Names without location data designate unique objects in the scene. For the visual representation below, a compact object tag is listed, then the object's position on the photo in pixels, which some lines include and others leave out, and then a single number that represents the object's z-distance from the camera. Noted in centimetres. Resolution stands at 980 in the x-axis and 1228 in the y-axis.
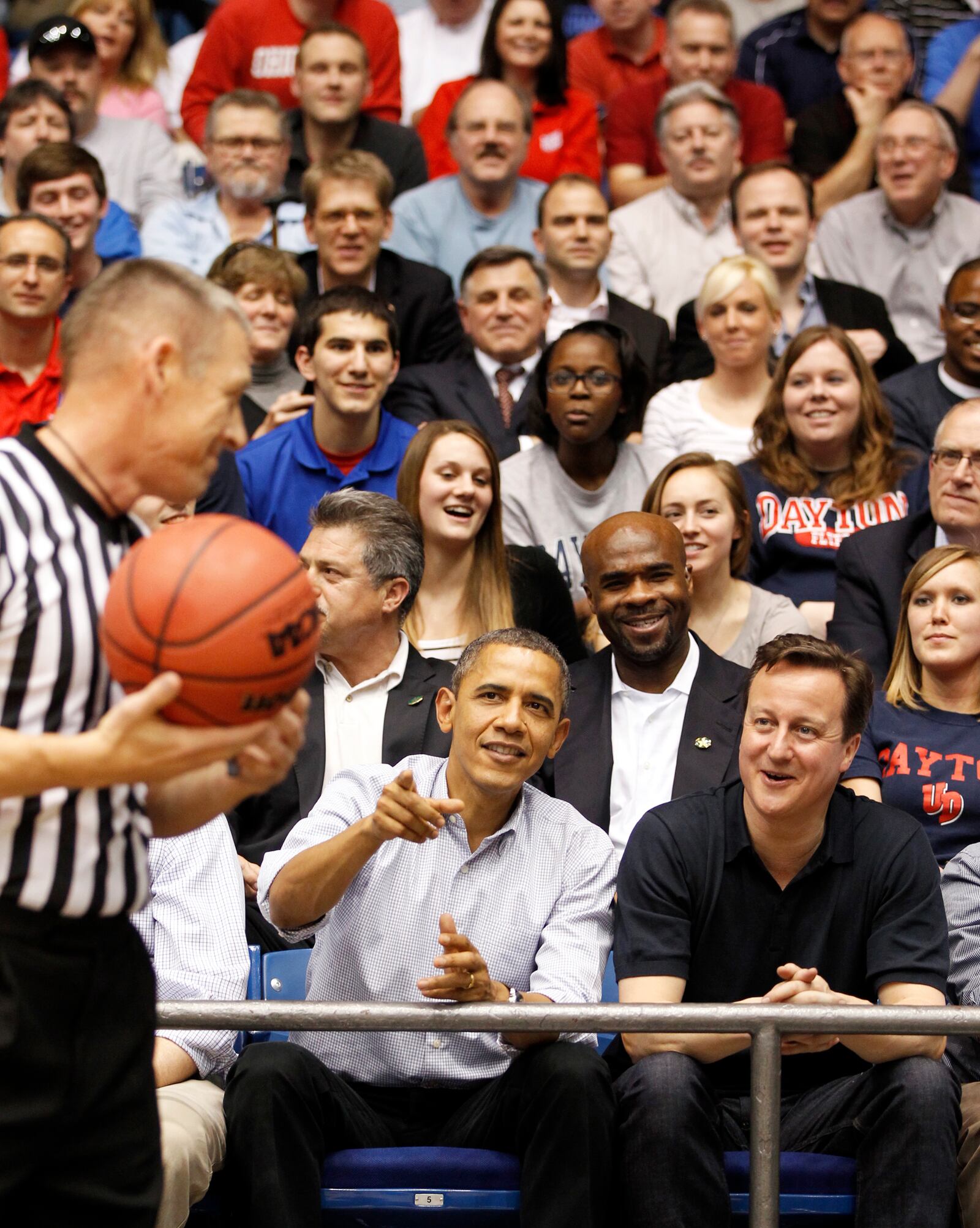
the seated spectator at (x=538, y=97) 1584
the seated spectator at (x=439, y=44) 1758
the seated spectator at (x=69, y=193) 1315
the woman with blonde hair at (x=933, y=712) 856
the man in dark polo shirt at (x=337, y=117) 1480
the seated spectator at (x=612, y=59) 1764
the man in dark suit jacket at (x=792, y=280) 1364
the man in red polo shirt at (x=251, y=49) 1633
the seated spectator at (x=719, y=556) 1008
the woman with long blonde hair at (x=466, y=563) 1002
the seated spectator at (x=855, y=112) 1606
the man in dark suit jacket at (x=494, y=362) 1239
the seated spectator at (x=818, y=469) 1112
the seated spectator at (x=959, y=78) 1666
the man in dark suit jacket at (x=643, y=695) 873
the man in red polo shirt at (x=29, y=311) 1145
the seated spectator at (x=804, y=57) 1745
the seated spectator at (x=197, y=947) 696
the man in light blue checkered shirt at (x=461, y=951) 666
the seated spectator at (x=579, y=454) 1133
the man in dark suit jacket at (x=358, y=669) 857
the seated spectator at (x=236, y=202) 1409
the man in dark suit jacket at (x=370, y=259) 1312
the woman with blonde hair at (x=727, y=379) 1223
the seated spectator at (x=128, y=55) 1641
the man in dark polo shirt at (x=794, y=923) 682
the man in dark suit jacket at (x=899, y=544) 992
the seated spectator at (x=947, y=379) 1198
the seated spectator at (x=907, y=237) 1474
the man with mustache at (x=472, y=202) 1445
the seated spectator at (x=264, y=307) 1241
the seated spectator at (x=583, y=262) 1352
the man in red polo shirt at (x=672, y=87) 1619
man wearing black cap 1530
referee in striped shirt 427
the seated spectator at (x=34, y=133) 1435
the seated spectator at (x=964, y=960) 730
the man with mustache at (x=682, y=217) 1480
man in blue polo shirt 1124
